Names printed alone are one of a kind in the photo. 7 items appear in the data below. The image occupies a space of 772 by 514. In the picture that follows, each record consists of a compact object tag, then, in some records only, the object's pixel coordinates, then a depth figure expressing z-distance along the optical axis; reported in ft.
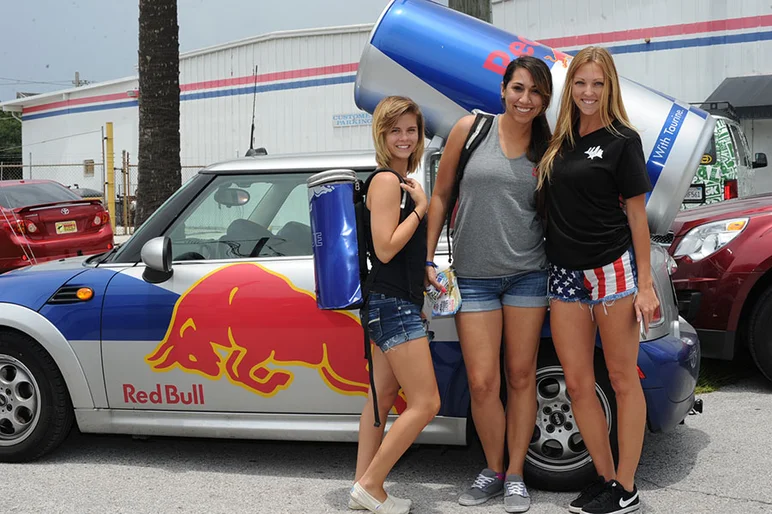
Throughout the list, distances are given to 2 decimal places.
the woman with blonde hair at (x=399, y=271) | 11.96
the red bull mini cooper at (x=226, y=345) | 13.78
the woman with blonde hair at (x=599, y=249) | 12.11
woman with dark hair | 12.60
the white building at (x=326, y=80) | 61.77
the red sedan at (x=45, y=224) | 35.99
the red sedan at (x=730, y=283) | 19.77
